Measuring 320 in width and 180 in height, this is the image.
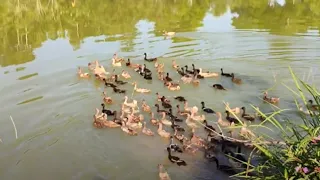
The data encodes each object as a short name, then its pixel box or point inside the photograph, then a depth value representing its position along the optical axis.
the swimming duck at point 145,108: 11.10
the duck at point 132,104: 11.16
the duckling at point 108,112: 10.91
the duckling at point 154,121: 10.30
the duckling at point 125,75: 13.64
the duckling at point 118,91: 12.53
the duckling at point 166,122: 10.28
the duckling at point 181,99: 11.66
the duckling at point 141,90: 12.38
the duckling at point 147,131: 9.86
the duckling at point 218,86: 12.34
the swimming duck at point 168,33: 19.44
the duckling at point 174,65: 14.44
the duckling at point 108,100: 11.74
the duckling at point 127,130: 9.98
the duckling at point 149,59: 15.31
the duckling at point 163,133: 9.70
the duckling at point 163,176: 7.84
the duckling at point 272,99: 11.09
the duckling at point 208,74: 13.40
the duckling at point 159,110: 10.84
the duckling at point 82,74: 13.92
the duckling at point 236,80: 12.84
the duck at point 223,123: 9.97
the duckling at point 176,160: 8.43
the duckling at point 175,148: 8.95
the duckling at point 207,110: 10.83
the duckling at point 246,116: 10.30
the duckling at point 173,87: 12.54
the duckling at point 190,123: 10.20
